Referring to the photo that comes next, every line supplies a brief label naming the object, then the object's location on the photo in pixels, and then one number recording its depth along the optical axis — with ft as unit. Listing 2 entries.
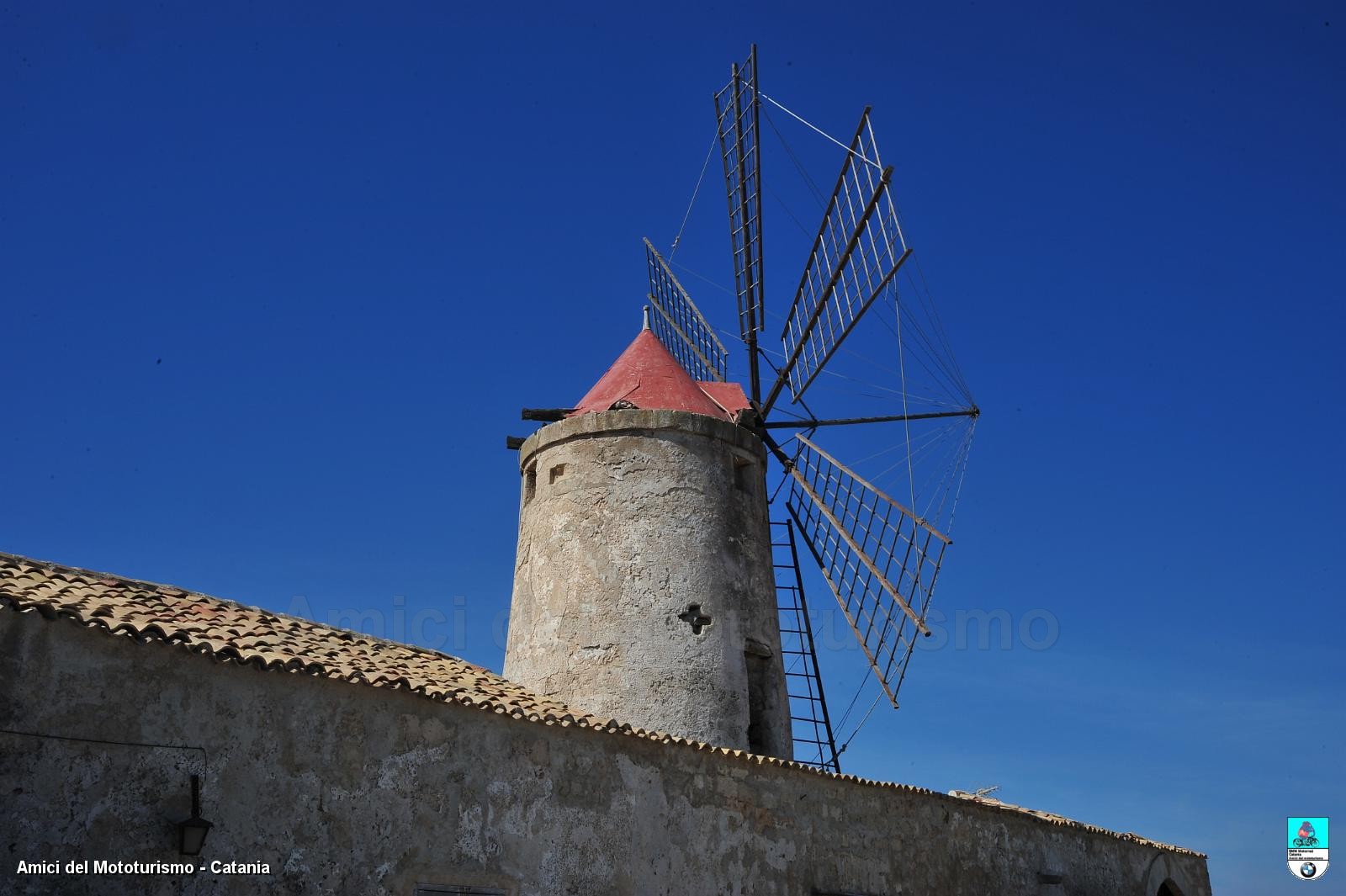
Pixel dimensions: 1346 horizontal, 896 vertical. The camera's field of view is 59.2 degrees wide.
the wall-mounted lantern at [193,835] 17.85
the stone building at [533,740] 17.65
